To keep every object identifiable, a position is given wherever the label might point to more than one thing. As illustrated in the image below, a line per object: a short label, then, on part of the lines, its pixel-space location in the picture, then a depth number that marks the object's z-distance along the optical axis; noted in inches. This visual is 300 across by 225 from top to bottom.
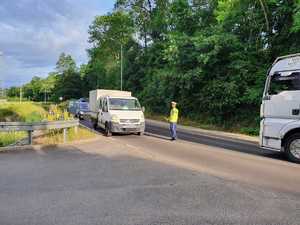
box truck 441.4
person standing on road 416.0
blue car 775.1
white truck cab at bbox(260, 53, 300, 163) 277.3
